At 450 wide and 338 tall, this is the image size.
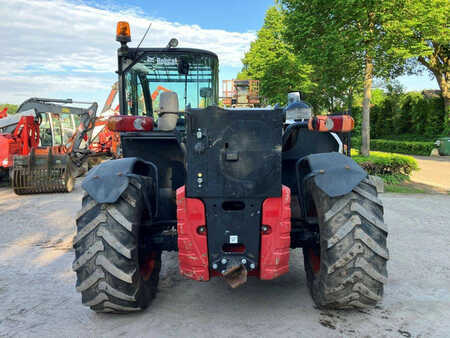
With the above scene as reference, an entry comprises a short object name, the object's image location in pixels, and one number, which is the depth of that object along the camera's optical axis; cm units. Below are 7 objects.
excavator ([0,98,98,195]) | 1054
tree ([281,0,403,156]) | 1184
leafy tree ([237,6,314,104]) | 2317
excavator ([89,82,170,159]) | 1642
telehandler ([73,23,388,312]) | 302
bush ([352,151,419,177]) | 1214
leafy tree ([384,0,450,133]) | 1140
